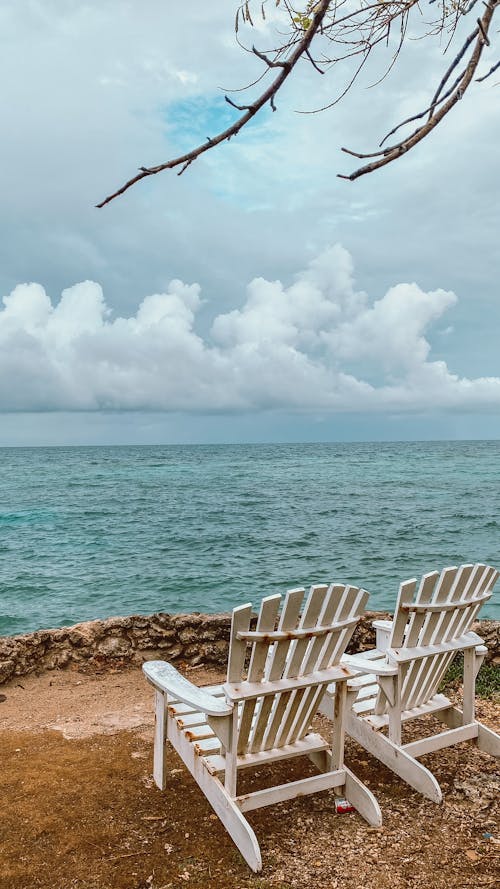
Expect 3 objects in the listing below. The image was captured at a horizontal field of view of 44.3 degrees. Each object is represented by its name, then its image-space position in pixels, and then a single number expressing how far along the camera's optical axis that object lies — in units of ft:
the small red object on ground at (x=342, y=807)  9.95
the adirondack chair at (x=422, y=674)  10.39
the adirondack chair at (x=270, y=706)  8.73
